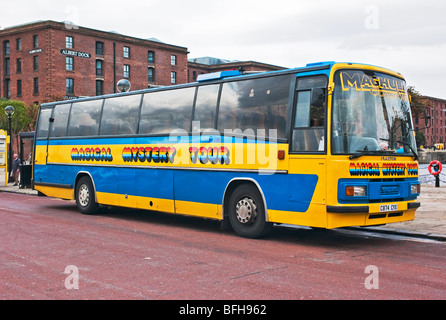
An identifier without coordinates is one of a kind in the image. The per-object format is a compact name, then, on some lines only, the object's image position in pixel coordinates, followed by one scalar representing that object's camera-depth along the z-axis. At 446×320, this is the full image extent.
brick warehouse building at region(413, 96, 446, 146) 139.00
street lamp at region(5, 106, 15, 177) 29.11
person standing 30.78
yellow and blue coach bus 9.63
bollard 24.10
